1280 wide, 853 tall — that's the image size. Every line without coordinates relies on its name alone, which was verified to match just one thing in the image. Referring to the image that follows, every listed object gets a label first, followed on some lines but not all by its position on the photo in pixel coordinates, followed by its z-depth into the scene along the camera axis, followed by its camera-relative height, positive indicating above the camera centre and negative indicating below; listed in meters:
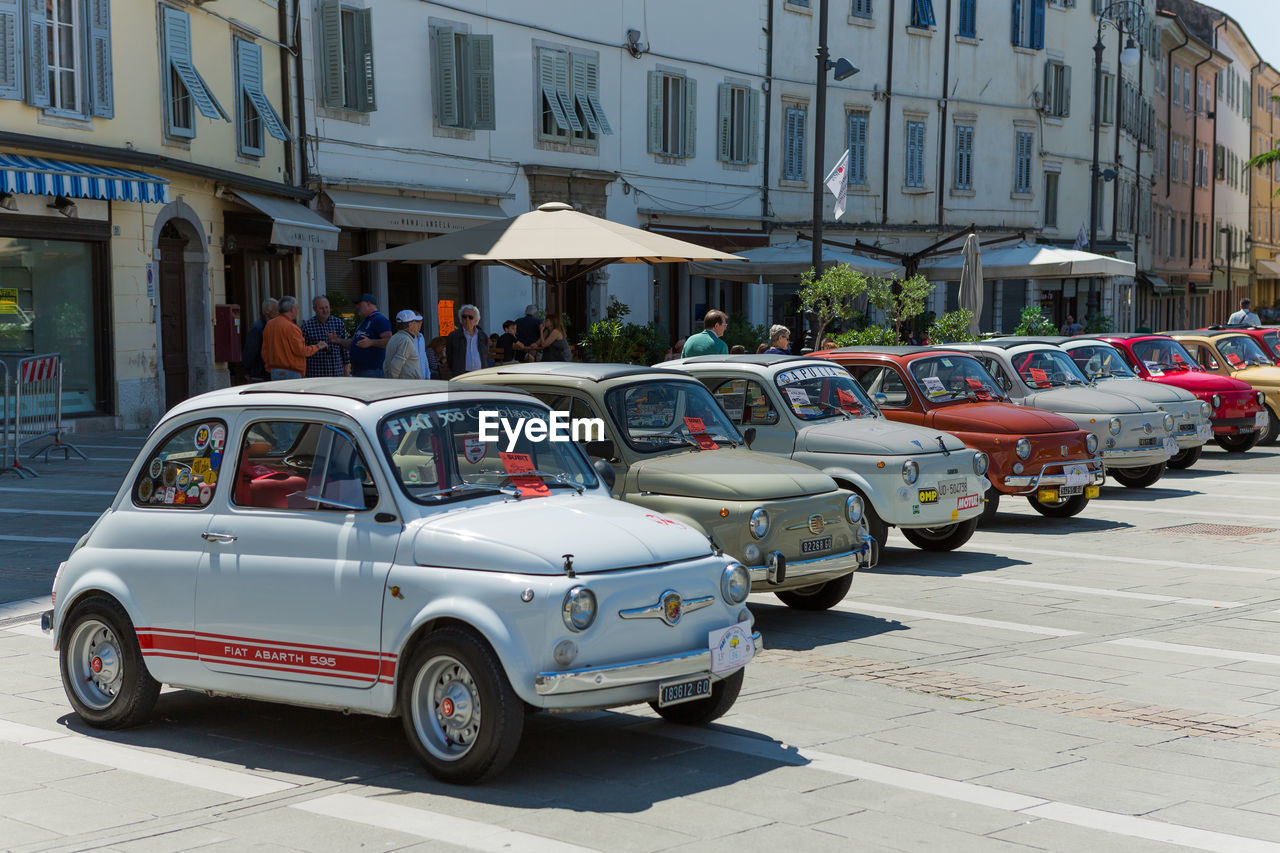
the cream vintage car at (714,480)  9.62 -0.96
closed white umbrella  26.27 +0.86
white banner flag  26.98 +2.61
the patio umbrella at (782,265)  29.81 +1.31
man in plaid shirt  17.83 -0.04
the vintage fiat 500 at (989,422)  14.41 -0.87
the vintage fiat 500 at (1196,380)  21.86 -0.73
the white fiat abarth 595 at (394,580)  6.40 -1.09
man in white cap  15.08 -0.19
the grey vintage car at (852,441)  12.04 -0.88
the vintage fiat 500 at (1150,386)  18.98 -0.70
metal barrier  17.14 -0.73
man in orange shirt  16.88 -0.15
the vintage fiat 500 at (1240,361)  23.80 -0.52
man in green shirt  15.86 -0.09
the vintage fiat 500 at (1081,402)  16.92 -0.81
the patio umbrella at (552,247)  16.08 +0.92
